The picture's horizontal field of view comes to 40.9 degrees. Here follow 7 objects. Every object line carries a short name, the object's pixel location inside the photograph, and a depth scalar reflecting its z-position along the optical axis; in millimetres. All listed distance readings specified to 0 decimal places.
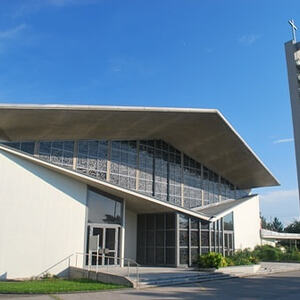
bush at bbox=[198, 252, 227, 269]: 20375
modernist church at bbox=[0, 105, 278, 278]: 17688
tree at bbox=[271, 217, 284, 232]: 95794
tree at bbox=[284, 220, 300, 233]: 68562
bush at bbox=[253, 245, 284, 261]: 30391
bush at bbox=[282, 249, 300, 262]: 30109
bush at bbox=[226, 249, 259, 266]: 22439
